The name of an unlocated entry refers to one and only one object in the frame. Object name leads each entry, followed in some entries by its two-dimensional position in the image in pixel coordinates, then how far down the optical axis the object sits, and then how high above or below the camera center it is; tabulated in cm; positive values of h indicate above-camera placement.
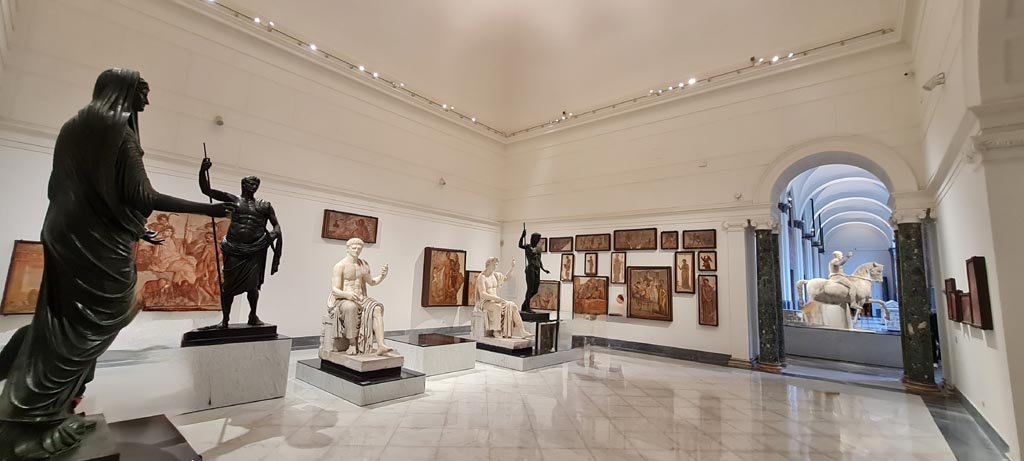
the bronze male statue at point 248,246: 597 +31
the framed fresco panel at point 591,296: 1220 -40
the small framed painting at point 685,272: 1073 +35
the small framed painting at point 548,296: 1326 -49
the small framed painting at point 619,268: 1197 +42
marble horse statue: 1097 +7
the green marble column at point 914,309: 785 -26
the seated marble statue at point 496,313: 938 -76
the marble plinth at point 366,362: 597 -129
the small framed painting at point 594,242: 1239 +119
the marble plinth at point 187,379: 463 -137
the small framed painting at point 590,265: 1259 +50
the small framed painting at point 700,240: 1055 +117
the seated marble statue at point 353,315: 635 -64
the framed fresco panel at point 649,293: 1106 -24
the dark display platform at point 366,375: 593 -148
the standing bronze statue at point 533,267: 1064 +32
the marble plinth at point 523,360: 850 -169
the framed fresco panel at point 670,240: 1113 +118
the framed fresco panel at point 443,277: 1259 -4
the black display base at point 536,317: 1002 -88
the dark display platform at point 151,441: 281 -126
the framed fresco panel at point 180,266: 793 -1
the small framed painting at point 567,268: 1310 +40
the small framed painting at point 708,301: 1026 -36
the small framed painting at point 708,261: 1047 +63
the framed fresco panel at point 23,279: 672 -32
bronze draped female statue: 221 -8
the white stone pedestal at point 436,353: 761 -143
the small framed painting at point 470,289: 1354 -38
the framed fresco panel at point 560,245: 1327 +113
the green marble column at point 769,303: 954 -32
